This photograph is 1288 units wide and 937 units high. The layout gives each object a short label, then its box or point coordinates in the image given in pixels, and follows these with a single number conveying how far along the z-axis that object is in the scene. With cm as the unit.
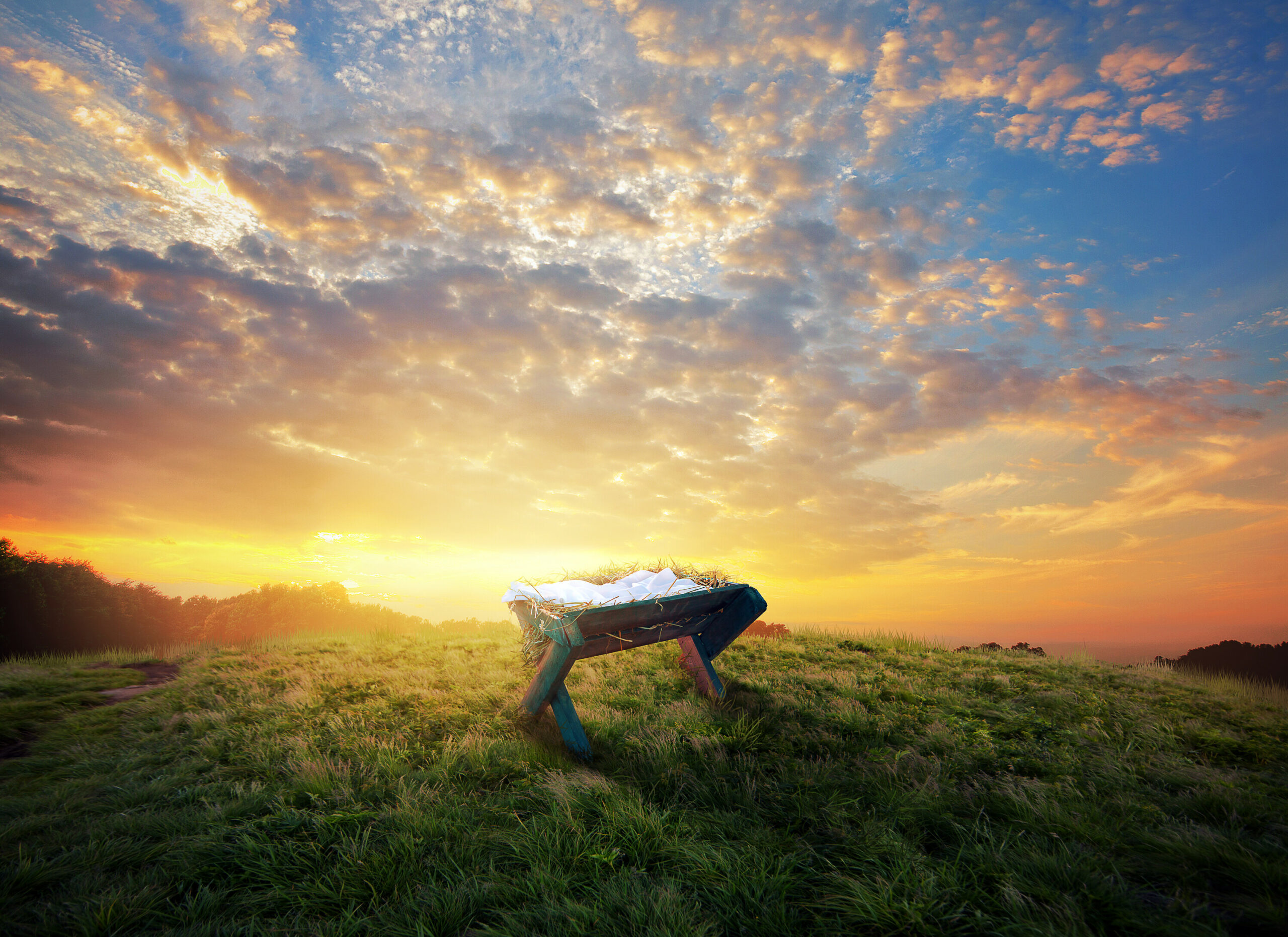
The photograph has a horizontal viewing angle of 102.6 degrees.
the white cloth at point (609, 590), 540
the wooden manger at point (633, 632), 524
